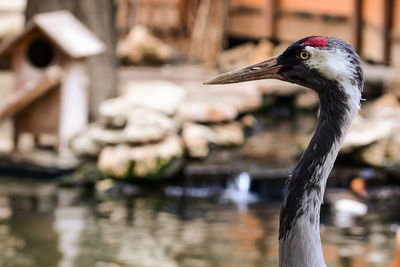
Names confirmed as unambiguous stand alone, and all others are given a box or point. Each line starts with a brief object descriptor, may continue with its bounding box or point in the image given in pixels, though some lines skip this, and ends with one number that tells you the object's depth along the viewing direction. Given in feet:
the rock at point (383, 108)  38.42
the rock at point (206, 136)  35.50
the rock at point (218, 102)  37.60
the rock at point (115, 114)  35.47
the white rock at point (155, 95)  36.50
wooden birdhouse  35.40
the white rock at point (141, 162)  33.60
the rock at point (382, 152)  34.06
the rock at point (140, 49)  58.65
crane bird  9.66
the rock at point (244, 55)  59.67
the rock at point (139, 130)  34.25
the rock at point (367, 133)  34.53
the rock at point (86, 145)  35.24
